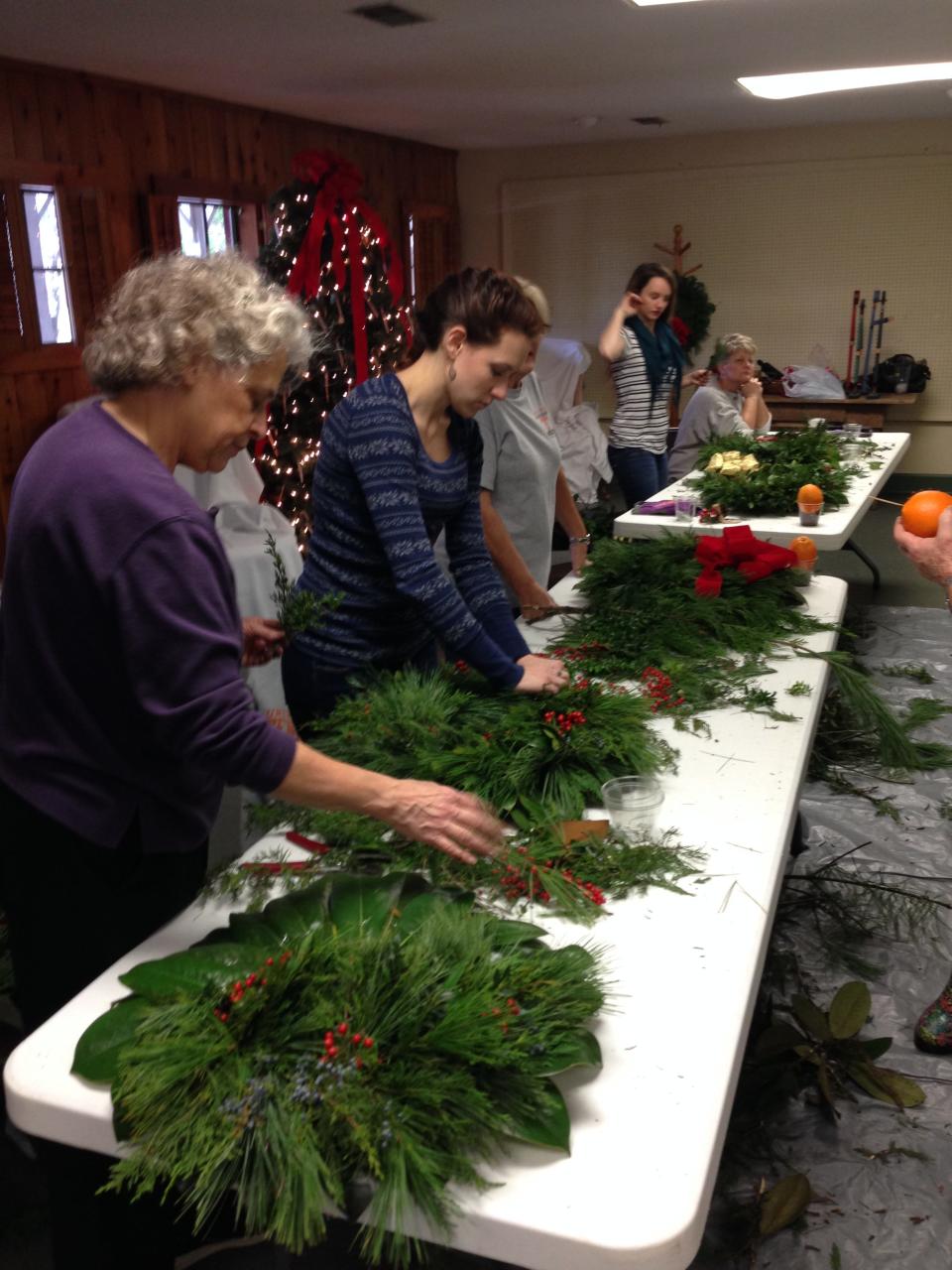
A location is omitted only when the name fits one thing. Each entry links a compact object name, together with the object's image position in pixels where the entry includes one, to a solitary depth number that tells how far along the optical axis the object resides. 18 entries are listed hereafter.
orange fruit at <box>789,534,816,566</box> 2.90
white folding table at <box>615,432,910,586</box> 3.31
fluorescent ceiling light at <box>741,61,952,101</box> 5.60
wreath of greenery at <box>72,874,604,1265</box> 0.91
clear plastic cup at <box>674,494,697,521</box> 3.54
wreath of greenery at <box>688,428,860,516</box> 3.64
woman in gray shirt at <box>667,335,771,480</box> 5.06
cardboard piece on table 1.47
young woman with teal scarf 4.81
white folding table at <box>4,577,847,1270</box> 0.91
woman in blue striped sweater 1.80
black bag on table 7.88
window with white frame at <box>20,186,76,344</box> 4.84
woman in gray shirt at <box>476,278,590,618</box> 3.02
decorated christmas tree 4.27
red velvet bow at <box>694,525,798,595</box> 2.56
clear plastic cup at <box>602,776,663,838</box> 1.51
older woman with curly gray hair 1.15
